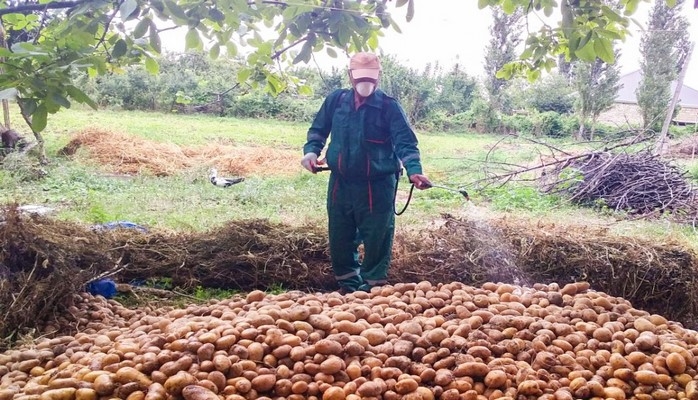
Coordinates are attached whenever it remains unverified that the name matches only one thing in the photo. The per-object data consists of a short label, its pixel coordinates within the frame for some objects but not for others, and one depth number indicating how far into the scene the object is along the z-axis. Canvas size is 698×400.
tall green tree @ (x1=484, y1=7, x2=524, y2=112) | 19.28
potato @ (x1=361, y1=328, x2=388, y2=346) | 2.13
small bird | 8.12
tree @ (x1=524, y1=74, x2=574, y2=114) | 22.30
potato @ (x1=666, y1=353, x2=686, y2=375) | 1.96
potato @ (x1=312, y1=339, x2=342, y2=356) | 2.00
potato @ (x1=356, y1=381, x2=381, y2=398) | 1.80
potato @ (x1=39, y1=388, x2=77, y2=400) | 1.71
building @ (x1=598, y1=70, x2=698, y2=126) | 20.71
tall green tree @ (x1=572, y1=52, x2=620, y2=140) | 18.06
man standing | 3.18
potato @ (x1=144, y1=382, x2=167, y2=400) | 1.72
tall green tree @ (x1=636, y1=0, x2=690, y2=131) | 18.19
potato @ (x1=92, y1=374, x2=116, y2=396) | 1.75
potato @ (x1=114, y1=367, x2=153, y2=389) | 1.80
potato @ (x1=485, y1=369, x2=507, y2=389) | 1.90
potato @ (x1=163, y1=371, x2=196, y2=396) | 1.77
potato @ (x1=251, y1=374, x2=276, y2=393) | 1.85
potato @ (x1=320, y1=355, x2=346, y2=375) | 1.91
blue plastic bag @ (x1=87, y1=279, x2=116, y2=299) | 3.23
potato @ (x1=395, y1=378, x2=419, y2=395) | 1.84
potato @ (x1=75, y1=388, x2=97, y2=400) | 1.72
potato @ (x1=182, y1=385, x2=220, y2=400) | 1.72
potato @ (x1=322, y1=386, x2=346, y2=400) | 1.79
